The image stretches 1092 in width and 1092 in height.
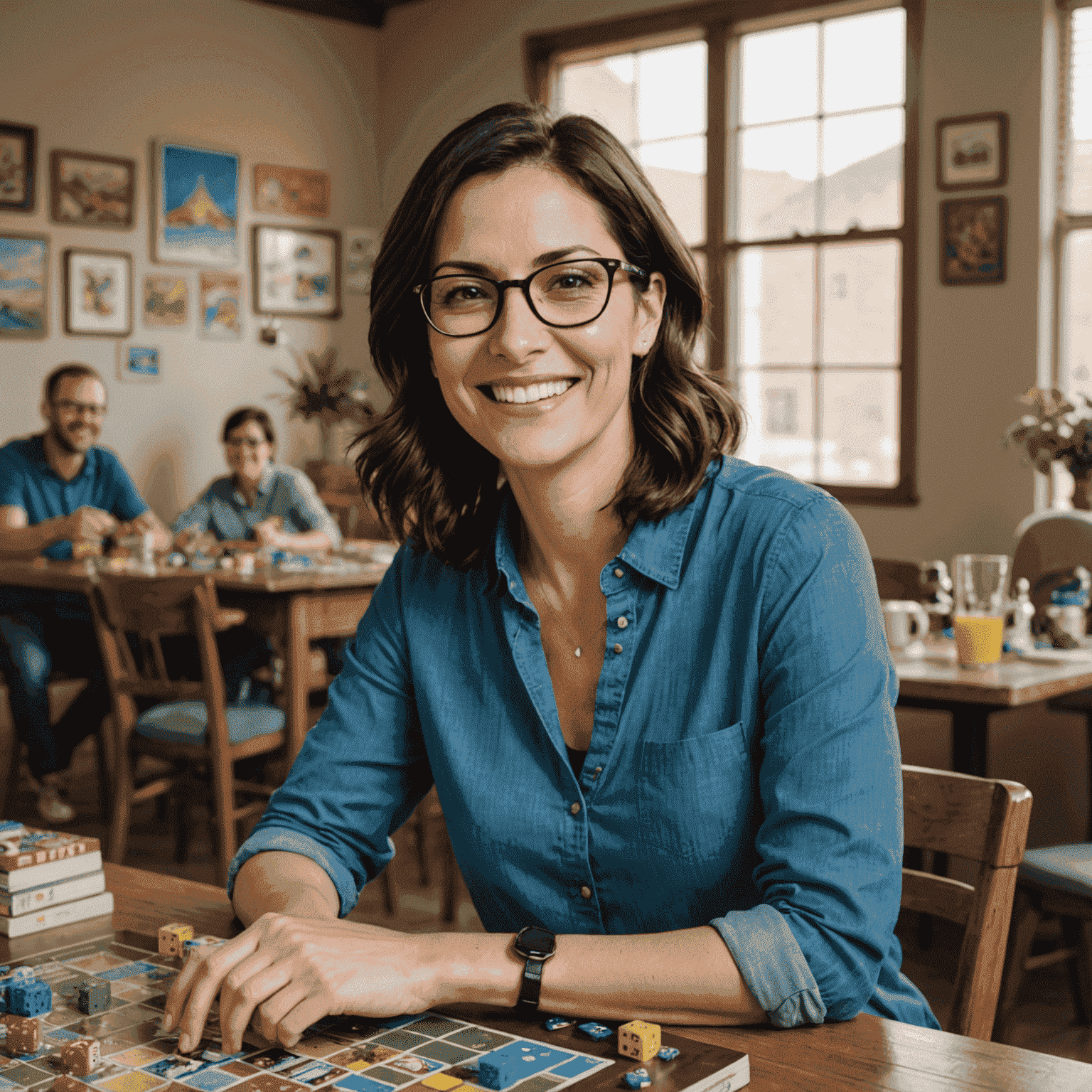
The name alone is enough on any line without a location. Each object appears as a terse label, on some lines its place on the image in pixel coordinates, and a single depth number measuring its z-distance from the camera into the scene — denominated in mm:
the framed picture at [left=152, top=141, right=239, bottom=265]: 6723
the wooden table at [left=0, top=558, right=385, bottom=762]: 3730
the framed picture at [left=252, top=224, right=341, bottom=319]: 7133
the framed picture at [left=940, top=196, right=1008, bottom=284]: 5441
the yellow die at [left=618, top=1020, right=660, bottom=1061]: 902
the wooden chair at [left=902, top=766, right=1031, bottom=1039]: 1240
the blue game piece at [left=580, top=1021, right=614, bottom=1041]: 954
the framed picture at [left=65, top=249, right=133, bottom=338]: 6355
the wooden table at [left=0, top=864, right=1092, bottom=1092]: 882
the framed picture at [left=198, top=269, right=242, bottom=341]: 6906
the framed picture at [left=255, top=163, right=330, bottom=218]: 7156
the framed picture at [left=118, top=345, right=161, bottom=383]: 6586
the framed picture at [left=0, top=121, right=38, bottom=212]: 6113
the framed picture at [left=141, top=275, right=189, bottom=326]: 6672
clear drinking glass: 3002
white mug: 3213
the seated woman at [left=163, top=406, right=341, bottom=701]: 5078
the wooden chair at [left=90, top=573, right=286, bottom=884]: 3457
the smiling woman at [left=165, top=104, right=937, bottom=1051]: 1015
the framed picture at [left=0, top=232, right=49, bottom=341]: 6102
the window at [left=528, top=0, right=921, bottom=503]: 5836
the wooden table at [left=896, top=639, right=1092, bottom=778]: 2822
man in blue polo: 4449
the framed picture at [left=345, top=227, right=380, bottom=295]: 7582
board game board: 878
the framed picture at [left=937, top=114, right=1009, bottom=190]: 5406
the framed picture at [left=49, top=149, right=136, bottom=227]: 6312
